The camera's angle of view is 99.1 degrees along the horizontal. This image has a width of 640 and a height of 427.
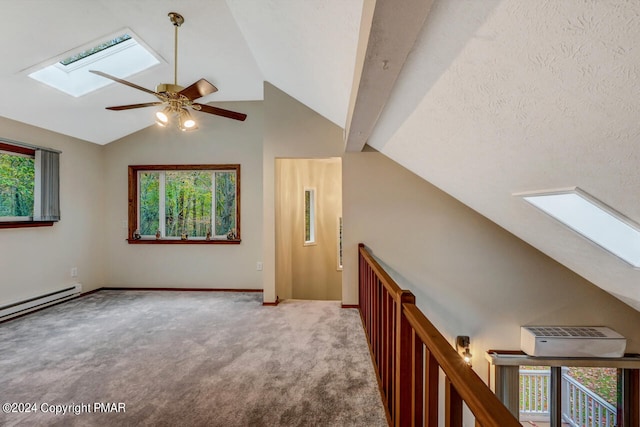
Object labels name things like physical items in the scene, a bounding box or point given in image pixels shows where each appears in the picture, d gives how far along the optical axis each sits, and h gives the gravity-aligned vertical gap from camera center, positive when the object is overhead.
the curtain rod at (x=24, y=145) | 3.10 +0.77
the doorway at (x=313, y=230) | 4.77 -0.39
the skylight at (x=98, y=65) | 2.89 +1.59
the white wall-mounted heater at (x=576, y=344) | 3.18 -1.56
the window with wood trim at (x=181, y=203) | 4.42 +0.10
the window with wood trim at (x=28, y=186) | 3.21 +0.29
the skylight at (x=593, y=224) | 1.95 -0.10
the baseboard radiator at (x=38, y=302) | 3.09 -1.16
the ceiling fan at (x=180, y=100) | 2.22 +0.94
